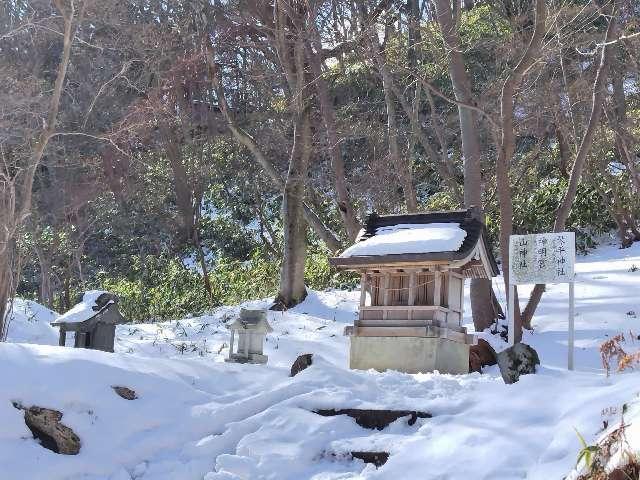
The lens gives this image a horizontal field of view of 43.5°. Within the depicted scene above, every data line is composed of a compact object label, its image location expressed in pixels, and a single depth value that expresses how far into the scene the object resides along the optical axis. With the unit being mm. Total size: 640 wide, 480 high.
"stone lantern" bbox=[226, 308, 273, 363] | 12578
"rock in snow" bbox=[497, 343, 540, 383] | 9070
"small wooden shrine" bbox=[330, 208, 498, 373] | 12000
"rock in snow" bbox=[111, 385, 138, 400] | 9332
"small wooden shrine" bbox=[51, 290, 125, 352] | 12430
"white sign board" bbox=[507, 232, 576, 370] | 10977
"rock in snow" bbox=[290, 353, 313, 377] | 10705
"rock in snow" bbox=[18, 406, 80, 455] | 8211
